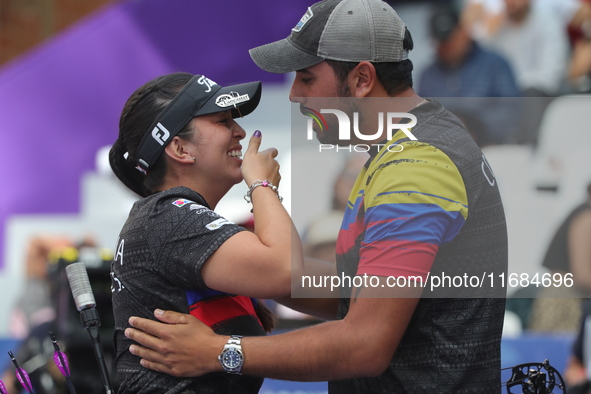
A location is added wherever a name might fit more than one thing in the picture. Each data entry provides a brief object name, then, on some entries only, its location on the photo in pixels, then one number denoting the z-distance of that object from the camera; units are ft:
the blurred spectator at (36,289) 39.58
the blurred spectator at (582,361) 25.96
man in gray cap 11.73
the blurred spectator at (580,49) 39.40
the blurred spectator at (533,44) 40.37
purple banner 45.93
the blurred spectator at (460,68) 39.81
